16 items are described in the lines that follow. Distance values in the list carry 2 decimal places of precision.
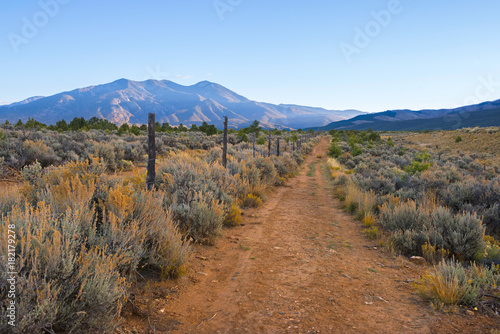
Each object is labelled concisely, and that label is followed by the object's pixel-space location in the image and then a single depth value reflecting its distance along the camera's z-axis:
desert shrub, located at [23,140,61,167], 12.72
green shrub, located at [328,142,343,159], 31.59
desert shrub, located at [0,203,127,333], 2.29
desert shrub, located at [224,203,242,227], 7.68
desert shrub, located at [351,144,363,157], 29.53
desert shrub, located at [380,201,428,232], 6.68
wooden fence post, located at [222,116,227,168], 11.90
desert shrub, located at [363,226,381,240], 7.00
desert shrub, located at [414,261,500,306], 3.75
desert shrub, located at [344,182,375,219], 8.77
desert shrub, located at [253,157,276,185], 14.40
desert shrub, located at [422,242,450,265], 5.54
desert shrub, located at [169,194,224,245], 6.04
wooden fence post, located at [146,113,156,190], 6.51
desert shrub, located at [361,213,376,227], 7.93
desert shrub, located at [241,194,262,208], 10.13
